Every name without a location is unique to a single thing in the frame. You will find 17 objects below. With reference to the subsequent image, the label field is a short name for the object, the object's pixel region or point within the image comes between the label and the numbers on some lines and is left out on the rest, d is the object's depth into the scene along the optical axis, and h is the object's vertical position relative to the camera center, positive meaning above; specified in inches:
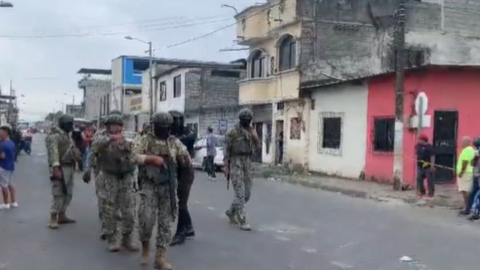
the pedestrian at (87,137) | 892.4 -10.8
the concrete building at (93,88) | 3523.1 +226.6
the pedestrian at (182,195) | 359.2 -35.5
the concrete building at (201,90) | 1688.5 +113.9
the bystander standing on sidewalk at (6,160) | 510.3 -24.8
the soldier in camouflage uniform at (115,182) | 346.0 -27.3
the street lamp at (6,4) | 965.8 +181.2
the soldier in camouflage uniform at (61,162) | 409.4 -20.7
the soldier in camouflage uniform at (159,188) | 293.0 -25.3
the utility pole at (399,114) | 729.6 +24.9
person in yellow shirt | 536.7 -26.3
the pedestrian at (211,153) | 895.7 -28.8
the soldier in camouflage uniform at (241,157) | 429.1 -15.9
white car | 1036.5 -35.3
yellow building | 1127.0 +101.7
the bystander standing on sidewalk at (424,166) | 655.1 -28.8
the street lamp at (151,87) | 1977.4 +135.5
